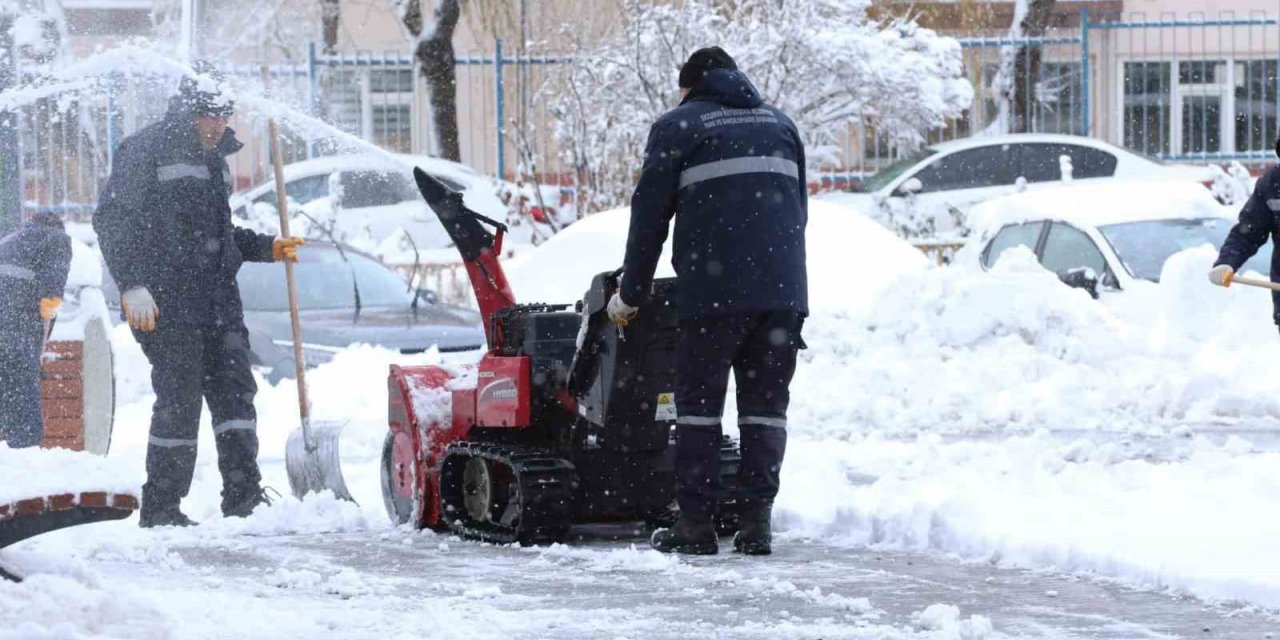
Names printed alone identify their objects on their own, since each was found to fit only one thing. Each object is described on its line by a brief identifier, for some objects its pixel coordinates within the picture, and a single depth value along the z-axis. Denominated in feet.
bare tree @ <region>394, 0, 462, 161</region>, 151.94
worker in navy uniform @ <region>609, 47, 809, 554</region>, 46.85
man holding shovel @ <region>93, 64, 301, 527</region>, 55.36
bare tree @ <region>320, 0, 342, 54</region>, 172.24
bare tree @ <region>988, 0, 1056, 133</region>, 155.53
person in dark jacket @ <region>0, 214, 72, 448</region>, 60.80
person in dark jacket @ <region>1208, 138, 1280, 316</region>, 61.16
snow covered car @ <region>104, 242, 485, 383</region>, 82.58
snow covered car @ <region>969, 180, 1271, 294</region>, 97.09
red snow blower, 48.42
